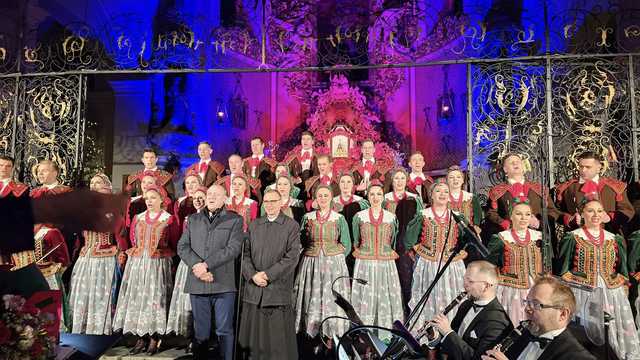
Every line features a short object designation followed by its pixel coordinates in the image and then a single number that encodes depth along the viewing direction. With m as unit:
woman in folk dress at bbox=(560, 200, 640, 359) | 5.52
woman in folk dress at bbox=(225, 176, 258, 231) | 6.84
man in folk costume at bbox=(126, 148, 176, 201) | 7.64
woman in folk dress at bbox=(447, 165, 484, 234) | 6.33
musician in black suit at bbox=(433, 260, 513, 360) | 3.39
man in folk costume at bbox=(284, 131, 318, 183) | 8.37
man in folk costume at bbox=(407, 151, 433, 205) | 7.23
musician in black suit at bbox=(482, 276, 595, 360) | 2.77
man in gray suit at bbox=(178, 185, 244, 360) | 5.29
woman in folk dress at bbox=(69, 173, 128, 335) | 6.29
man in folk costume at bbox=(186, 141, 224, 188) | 8.02
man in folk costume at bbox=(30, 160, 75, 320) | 6.35
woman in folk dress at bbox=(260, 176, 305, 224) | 6.74
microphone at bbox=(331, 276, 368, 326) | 3.75
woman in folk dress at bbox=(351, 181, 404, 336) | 5.93
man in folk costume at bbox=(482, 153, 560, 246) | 6.54
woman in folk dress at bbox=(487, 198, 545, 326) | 5.74
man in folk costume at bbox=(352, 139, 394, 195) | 8.02
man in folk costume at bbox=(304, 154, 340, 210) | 7.52
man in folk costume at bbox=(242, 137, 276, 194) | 8.32
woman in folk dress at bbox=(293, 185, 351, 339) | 5.94
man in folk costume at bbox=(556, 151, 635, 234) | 6.43
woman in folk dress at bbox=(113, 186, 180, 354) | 6.01
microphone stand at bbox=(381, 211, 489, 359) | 3.10
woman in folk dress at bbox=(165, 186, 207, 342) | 6.02
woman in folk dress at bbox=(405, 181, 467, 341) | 5.91
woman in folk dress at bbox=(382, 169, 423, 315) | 6.73
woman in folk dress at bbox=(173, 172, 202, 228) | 6.89
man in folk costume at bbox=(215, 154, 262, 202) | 7.38
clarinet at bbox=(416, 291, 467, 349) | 3.60
